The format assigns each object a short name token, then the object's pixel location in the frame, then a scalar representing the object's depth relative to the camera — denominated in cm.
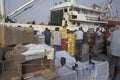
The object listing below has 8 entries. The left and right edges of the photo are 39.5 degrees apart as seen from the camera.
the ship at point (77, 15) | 1497
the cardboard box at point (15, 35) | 303
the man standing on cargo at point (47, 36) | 741
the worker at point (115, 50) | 427
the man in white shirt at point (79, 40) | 750
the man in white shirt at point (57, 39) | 658
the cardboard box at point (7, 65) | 261
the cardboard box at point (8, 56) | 273
